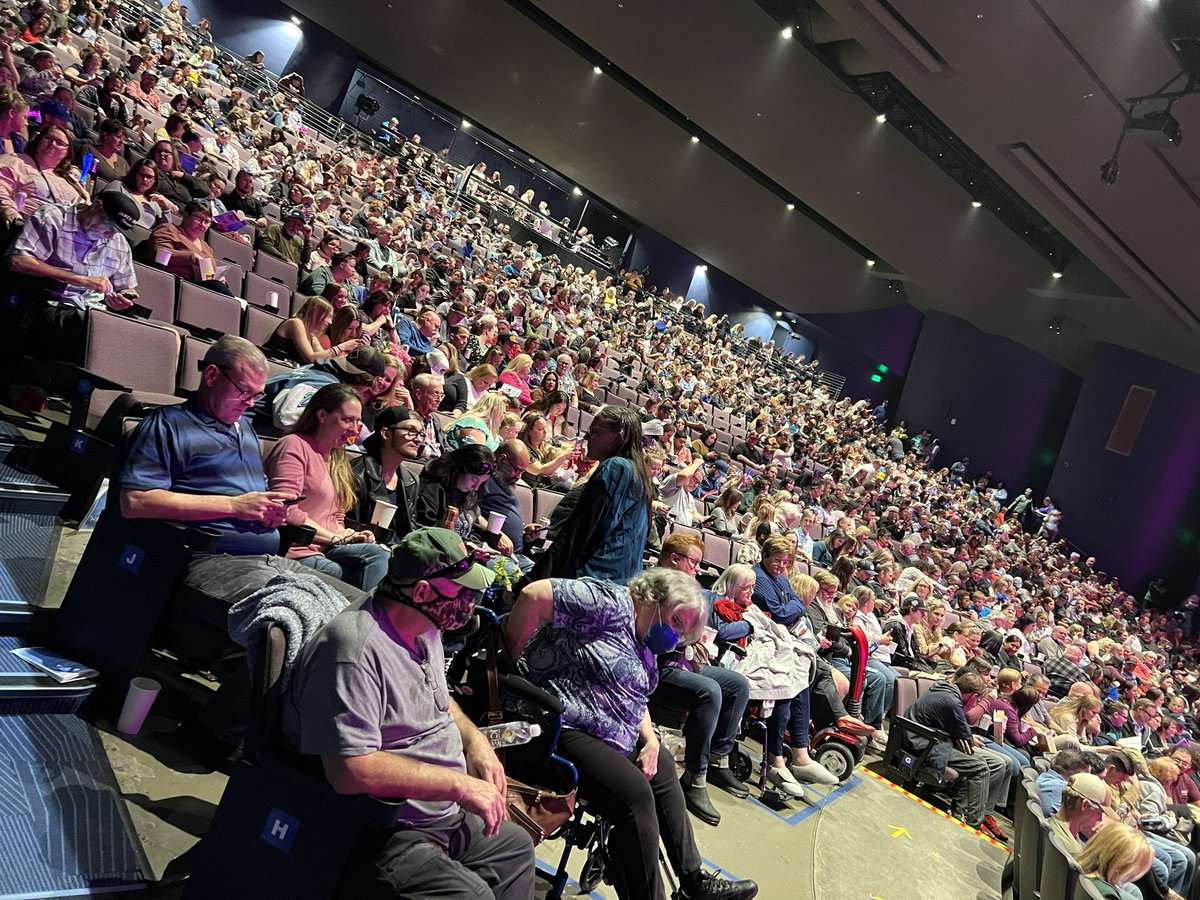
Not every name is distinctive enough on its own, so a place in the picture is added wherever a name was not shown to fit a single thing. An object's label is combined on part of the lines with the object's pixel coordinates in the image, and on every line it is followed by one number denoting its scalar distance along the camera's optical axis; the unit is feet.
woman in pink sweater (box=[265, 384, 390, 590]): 9.64
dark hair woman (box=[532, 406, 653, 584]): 10.38
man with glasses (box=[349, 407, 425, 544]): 11.31
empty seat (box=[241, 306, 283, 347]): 16.58
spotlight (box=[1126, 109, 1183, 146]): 41.68
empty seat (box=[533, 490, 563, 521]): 17.46
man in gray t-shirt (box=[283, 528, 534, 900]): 5.32
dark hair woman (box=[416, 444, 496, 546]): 11.91
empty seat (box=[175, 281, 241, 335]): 15.89
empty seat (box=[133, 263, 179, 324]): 15.20
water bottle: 7.34
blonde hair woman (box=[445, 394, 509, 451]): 16.20
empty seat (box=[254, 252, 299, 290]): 22.54
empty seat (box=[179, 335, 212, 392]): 12.59
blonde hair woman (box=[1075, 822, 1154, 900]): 11.51
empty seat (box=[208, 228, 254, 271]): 21.32
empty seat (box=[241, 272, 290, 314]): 19.88
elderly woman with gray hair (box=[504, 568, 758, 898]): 8.13
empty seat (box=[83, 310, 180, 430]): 10.75
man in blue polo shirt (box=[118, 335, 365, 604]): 7.95
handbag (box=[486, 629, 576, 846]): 7.33
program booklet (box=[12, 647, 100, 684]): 7.64
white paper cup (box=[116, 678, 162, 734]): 8.01
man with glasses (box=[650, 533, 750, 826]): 12.10
